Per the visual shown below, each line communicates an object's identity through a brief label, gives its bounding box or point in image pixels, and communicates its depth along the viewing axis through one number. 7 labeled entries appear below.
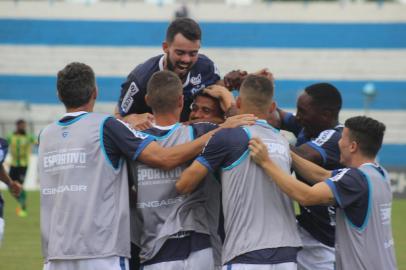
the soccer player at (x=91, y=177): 12.29
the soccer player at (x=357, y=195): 12.05
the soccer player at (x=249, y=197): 12.05
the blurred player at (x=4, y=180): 18.98
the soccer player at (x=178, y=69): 14.23
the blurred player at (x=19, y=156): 45.44
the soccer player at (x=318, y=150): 14.29
